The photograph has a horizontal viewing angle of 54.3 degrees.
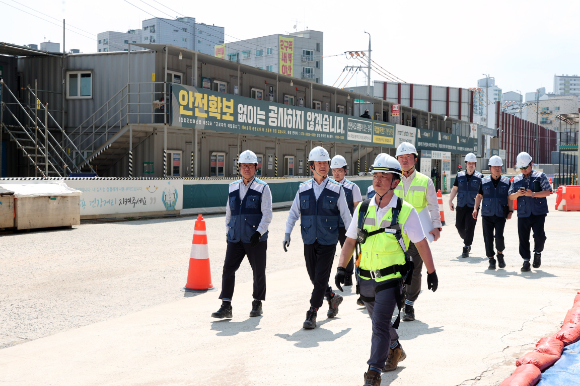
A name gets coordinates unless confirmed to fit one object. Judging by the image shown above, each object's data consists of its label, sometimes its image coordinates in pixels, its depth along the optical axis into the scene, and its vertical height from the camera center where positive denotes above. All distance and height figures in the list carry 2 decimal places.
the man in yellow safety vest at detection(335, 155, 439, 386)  4.16 -0.57
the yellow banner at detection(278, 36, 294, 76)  92.15 +20.37
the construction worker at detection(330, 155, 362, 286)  7.79 -0.18
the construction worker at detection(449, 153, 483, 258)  11.56 -0.32
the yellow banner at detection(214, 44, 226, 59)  107.50 +24.23
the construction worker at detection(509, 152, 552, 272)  9.62 -0.42
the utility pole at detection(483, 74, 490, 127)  99.02 +11.91
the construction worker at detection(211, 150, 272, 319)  6.57 -0.57
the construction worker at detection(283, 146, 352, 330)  6.14 -0.48
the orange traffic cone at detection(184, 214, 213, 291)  7.87 -1.26
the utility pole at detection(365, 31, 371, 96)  46.23 +8.62
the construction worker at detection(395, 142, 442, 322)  6.71 -0.13
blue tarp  4.34 -1.54
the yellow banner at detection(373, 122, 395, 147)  37.45 +3.03
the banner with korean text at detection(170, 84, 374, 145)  21.97 +2.80
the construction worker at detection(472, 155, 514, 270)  9.93 -0.51
